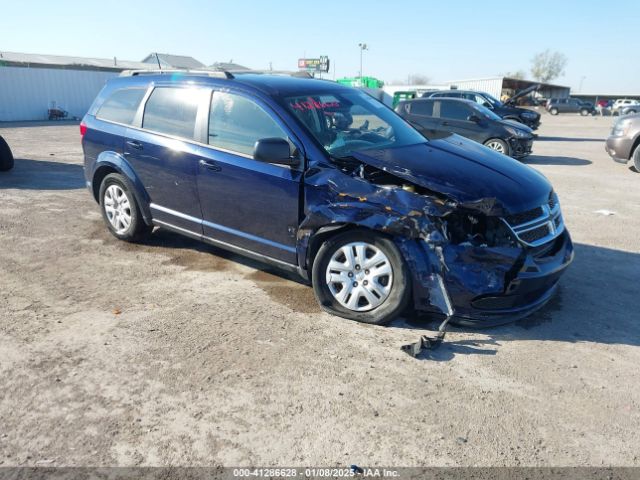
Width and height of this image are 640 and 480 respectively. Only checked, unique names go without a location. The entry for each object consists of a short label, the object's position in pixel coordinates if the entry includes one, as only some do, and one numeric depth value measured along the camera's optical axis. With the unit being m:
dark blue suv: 3.42
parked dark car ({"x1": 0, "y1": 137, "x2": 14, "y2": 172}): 9.41
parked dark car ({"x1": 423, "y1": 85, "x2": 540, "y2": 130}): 16.36
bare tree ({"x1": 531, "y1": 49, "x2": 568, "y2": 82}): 100.00
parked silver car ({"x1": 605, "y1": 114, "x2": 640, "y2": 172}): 10.52
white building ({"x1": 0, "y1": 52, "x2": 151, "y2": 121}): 25.11
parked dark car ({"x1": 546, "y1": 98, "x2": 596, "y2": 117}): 49.44
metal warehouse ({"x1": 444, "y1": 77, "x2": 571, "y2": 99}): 49.25
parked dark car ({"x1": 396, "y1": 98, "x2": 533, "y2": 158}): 11.78
